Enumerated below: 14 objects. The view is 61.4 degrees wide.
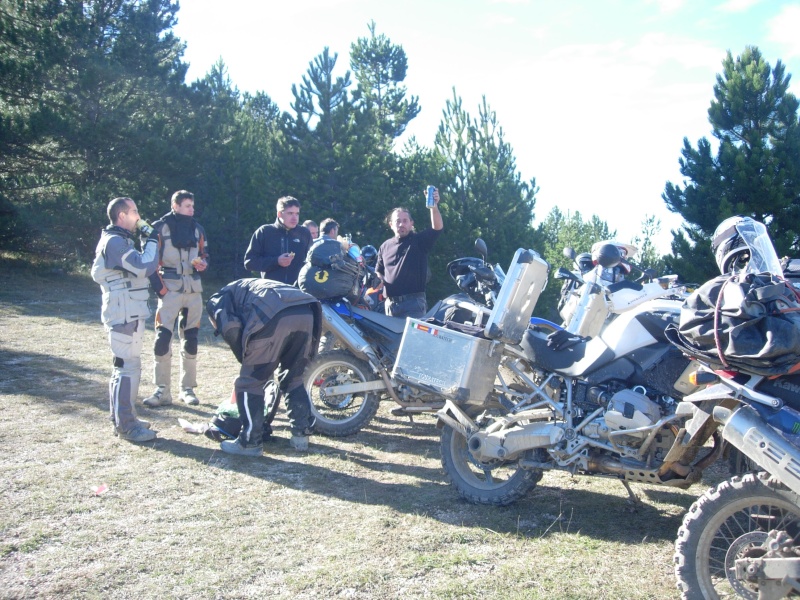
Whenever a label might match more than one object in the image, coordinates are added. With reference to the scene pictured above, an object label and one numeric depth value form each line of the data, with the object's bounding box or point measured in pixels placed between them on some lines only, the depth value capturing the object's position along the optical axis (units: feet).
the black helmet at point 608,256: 16.79
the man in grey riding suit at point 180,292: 20.71
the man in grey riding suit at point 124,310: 16.70
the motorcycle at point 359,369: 17.76
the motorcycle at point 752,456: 8.22
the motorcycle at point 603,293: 17.40
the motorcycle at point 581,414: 10.95
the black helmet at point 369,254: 33.88
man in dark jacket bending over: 15.38
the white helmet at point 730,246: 9.82
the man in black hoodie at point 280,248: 21.76
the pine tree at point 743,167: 41.98
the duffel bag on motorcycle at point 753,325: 8.27
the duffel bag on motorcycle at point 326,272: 18.47
